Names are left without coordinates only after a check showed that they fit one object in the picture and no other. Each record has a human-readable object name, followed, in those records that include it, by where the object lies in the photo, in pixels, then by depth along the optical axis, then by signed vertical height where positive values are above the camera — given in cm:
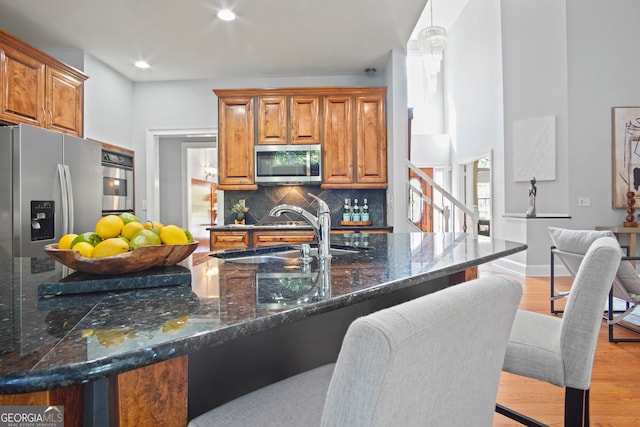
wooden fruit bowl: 89 -11
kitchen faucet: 152 -4
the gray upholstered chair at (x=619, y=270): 275 -42
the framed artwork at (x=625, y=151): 529 +78
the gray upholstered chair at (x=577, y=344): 121 -44
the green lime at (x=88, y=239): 97 -6
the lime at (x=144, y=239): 94 -7
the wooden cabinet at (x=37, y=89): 303 +107
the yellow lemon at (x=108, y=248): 92 -8
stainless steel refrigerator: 290 +21
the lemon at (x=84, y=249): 92 -8
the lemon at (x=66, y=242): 100 -7
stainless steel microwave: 437 +54
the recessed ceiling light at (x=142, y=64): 437 +167
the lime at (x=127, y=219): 106 -2
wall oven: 421 +34
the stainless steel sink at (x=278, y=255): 170 -20
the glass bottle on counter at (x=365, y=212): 453 -1
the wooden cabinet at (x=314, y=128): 436 +93
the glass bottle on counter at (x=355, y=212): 452 -1
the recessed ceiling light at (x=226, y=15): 333 +170
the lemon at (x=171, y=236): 101 -6
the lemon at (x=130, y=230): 101 -4
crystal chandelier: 582 +252
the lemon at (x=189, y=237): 108 -7
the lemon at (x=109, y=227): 101 -4
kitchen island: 53 -19
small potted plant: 464 +1
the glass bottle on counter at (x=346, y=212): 453 -1
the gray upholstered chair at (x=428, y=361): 44 -19
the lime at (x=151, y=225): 108 -3
